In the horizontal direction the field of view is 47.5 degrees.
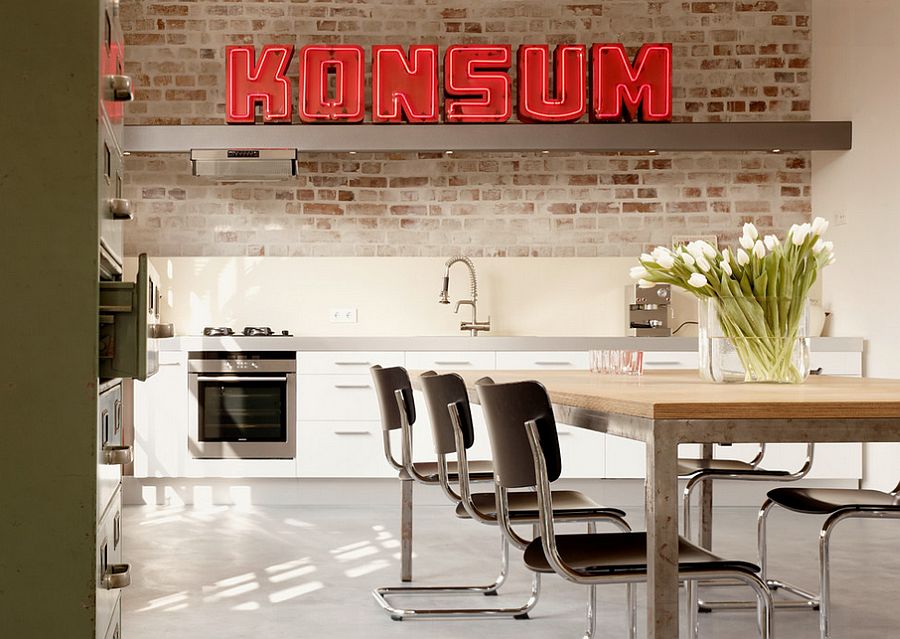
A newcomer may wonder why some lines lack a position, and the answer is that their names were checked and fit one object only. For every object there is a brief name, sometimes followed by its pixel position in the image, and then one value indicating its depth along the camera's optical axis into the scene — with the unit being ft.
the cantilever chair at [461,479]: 8.61
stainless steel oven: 18.60
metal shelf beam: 19.34
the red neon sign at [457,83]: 20.47
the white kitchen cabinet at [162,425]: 18.57
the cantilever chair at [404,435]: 11.04
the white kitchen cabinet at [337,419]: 18.67
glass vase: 8.73
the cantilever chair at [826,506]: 9.11
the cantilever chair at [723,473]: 10.73
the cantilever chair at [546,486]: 6.32
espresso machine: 20.21
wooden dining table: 5.60
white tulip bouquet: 8.73
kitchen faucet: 20.36
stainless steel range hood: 19.33
